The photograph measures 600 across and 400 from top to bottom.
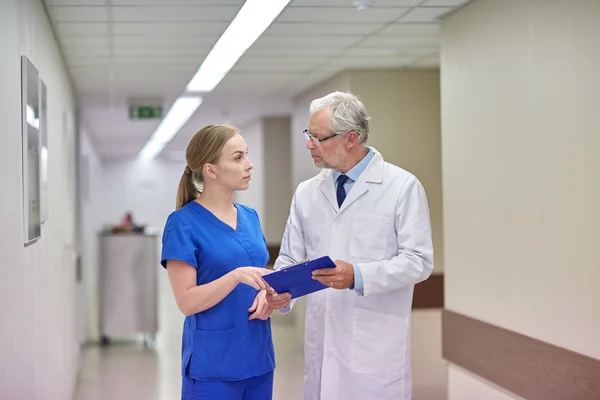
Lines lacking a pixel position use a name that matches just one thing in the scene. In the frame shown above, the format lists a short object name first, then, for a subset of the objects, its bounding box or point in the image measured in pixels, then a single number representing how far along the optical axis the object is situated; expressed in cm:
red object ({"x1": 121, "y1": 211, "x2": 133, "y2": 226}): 1276
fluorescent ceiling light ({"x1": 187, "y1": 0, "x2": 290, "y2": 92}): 526
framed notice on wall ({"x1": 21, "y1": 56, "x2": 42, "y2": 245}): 347
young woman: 270
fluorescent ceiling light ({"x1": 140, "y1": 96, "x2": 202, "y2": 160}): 1020
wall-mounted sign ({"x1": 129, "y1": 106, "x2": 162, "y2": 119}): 993
